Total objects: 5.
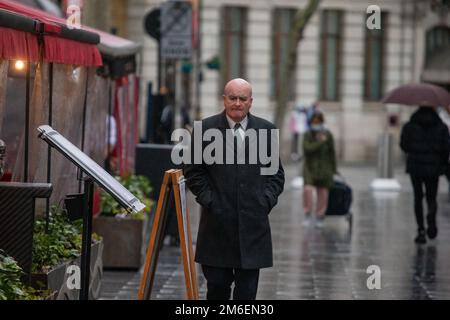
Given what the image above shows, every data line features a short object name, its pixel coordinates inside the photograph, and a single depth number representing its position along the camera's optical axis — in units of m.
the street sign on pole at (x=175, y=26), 21.23
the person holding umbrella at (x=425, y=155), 17.52
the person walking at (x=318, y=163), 19.66
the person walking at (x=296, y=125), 42.03
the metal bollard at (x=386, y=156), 29.86
